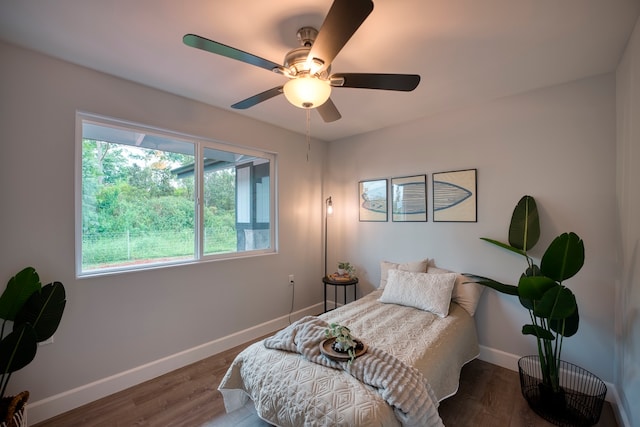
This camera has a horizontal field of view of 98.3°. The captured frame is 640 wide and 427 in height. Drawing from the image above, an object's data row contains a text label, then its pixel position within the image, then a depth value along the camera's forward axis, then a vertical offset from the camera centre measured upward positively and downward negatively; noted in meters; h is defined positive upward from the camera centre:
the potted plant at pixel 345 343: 1.72 -0.82
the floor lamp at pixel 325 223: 3.95 -0.13
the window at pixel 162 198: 2.23 +0.15
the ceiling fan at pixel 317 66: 1.22 +0.81
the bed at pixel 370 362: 1.43 -0.94
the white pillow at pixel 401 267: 2.95 -0.58
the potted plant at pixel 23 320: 1.53 -0.64
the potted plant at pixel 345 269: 3.57 -0.72
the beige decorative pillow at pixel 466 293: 2.59 -0.76
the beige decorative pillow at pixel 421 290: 2.49 -0.72
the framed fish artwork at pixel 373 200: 3.45 +0.18
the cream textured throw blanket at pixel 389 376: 1.44 -0.91
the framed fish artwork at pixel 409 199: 3.11 +0.18
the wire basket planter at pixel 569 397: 1.89 -1.36
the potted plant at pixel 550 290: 1.80 -0.52
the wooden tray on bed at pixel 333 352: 1.67 -0.86
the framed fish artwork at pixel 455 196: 2.77 +0.19
